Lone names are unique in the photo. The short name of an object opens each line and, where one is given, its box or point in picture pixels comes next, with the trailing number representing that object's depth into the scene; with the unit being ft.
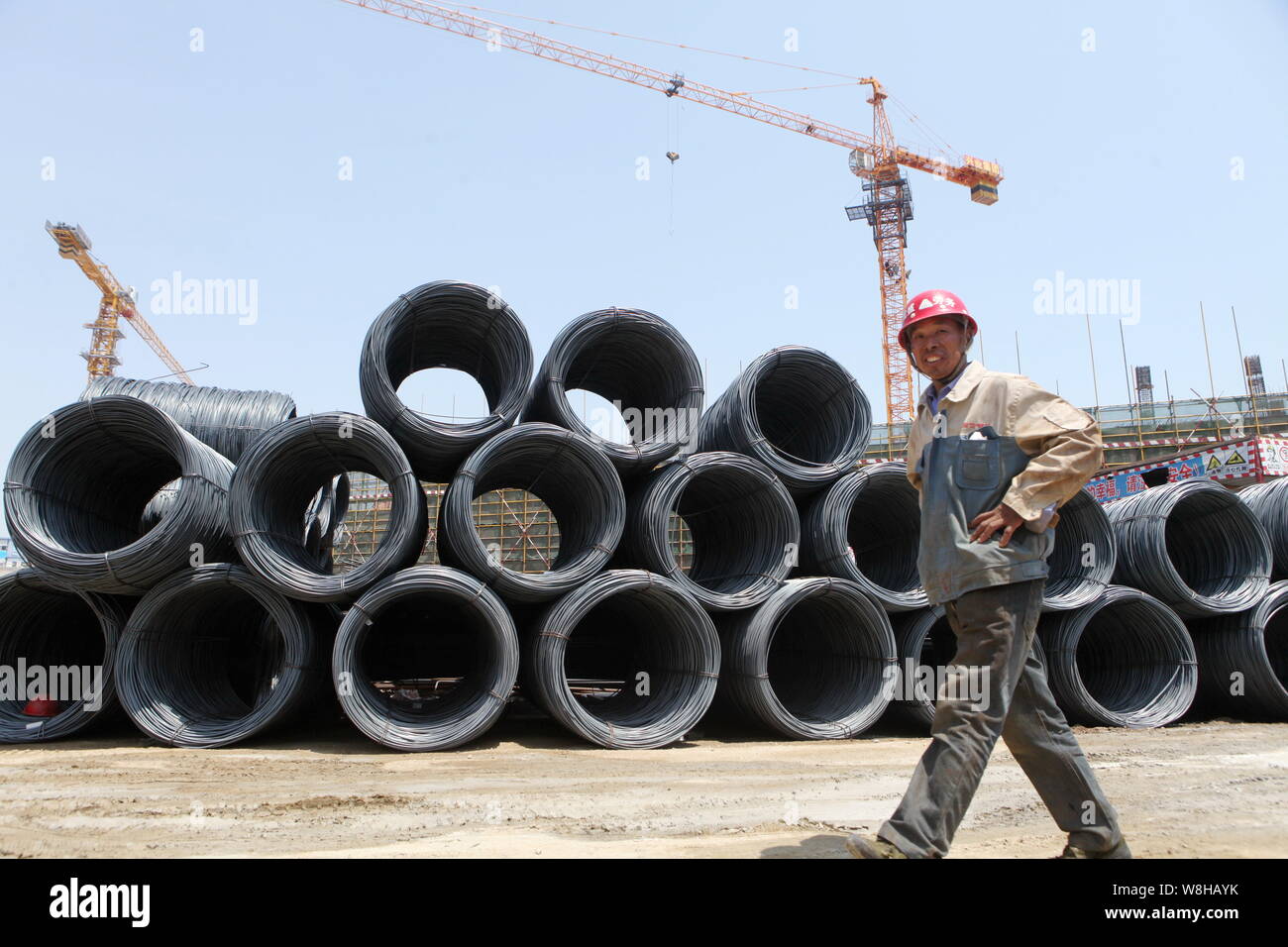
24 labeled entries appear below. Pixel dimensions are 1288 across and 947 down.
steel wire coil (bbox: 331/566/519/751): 19.70
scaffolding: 92.32
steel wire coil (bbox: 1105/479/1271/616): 25.02
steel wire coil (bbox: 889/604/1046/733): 23.53
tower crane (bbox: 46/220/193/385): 161.89
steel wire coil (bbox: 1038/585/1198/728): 23.79
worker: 7.82
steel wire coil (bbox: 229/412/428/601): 20.16
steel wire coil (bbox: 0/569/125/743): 21.58
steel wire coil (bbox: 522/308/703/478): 22.91
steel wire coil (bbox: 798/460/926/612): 23.39
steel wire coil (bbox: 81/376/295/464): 28.19
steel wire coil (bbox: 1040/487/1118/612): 23.72
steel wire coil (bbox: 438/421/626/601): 20.74
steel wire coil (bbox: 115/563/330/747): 20.51
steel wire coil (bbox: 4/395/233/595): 20.17
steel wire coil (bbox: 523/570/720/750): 20.53
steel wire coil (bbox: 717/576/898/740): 21.83
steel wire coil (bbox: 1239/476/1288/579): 27.68
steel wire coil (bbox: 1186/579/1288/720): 25.09
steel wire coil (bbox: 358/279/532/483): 21.81
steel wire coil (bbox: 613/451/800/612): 22.35
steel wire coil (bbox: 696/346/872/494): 24.00
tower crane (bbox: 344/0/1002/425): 137.08
